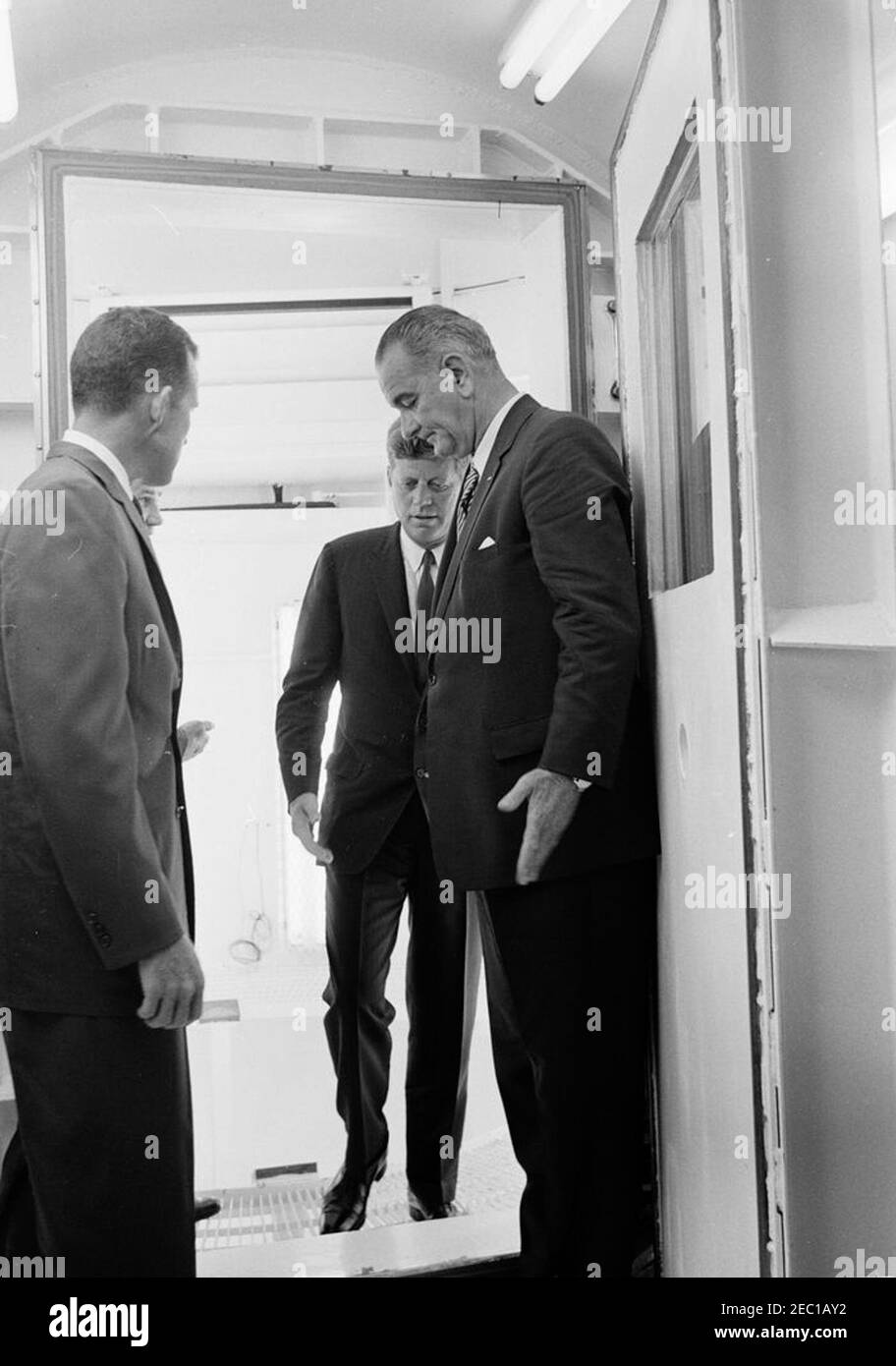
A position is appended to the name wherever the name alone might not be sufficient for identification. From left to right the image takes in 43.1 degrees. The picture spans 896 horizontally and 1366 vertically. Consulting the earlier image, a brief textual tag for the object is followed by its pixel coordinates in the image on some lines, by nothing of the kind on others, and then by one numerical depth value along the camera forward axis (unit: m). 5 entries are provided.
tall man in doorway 1.48
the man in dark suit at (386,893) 2.19
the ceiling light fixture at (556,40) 1.89
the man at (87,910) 1.33
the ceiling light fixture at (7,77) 1.76
